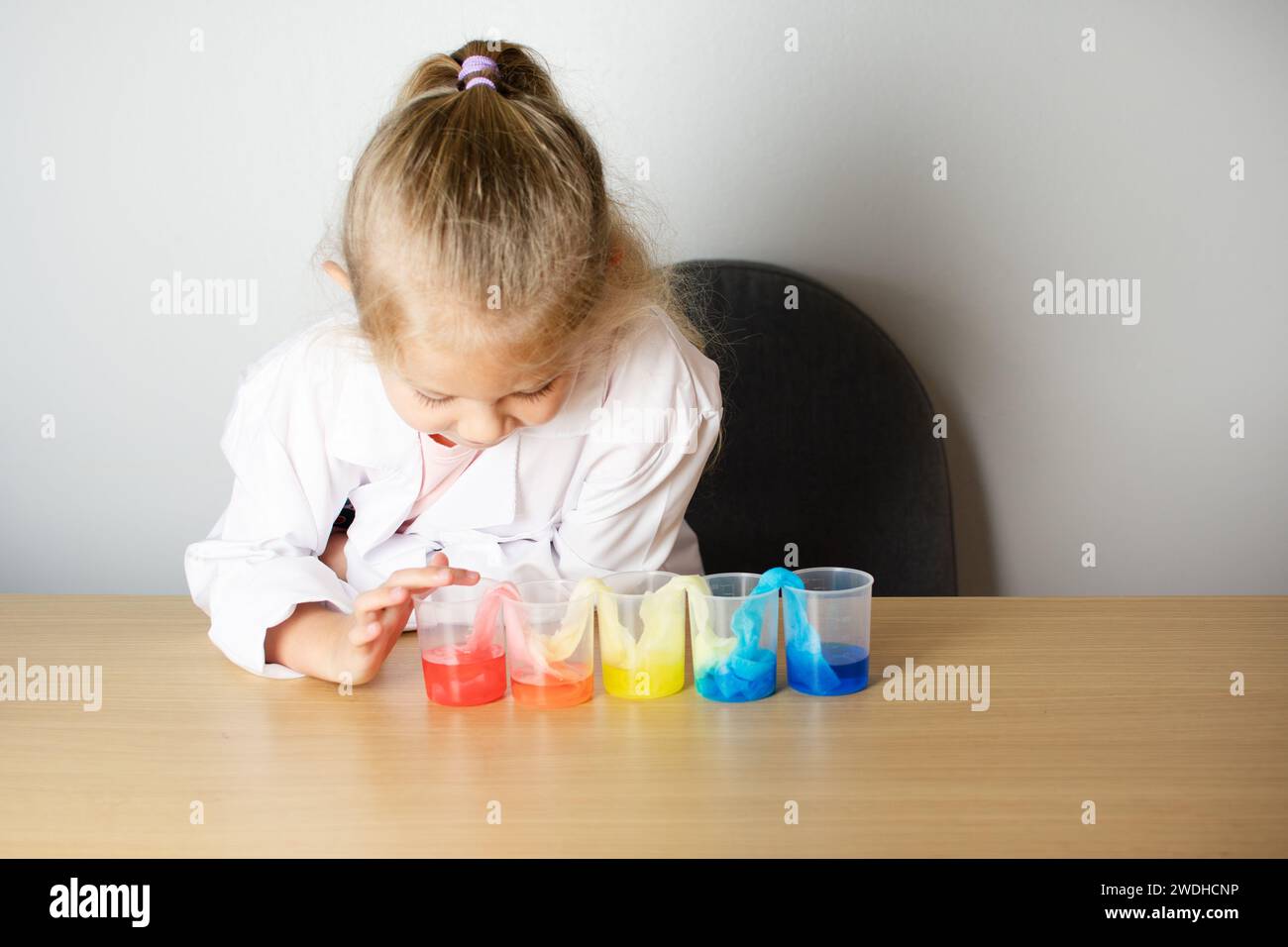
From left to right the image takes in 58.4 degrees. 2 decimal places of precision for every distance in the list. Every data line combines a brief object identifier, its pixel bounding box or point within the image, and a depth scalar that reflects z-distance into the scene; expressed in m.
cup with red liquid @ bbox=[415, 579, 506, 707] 1.01
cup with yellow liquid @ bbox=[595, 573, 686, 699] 1.01
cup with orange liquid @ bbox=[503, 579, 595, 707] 1.00
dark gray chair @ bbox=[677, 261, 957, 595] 1.77
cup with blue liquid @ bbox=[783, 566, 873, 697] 1.01
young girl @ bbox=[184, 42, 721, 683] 1.01
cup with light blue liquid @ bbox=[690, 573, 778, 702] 0.99
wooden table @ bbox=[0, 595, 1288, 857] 0.80
